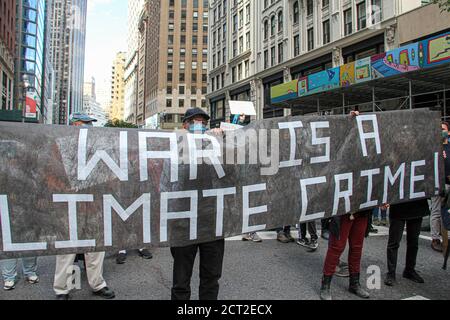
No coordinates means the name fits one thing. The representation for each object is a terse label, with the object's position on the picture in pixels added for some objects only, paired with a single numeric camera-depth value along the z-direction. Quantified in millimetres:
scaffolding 14275
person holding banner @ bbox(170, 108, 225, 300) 3096
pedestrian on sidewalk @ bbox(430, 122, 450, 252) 5304
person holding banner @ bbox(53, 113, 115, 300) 3730
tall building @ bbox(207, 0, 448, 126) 23094
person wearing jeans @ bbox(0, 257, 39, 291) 4059
